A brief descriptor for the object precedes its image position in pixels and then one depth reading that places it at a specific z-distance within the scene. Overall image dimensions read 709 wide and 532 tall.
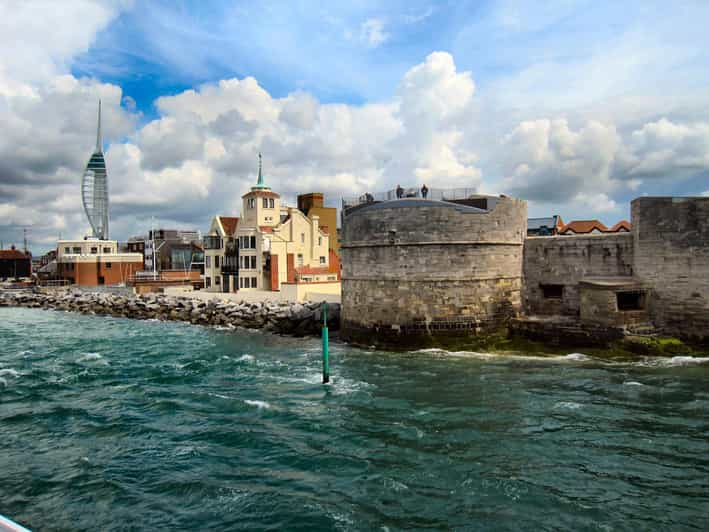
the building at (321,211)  47.75
